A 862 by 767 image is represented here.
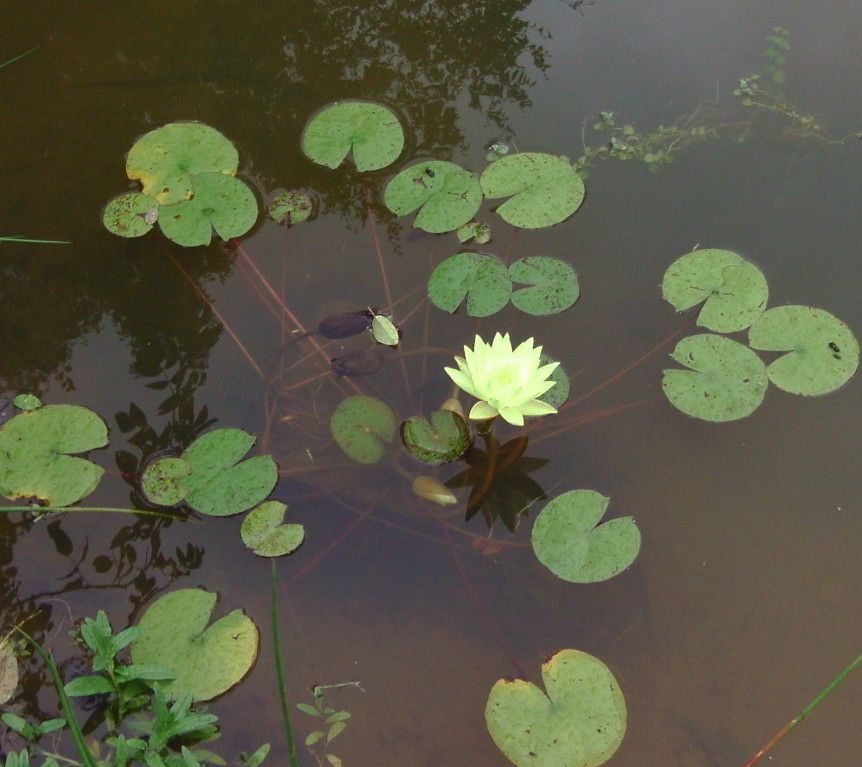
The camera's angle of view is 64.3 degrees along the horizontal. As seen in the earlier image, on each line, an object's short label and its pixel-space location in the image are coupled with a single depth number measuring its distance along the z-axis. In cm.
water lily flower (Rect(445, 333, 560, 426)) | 234
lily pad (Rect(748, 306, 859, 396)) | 265
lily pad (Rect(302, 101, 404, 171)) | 323
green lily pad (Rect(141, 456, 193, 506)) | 248
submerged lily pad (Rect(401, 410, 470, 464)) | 261
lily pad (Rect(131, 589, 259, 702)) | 219
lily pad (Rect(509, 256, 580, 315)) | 285
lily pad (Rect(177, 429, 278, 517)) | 247
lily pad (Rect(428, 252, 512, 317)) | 286
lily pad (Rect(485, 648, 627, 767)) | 207
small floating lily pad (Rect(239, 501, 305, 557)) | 243
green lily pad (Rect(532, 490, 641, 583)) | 234
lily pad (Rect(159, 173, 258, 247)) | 299
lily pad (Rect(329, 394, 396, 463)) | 262
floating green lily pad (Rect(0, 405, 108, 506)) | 248
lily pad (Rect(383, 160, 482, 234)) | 304
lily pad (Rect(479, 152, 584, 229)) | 303
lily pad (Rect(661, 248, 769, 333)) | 278
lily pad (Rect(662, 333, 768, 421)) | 259
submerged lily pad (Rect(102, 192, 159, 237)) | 303
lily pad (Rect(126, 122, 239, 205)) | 309
